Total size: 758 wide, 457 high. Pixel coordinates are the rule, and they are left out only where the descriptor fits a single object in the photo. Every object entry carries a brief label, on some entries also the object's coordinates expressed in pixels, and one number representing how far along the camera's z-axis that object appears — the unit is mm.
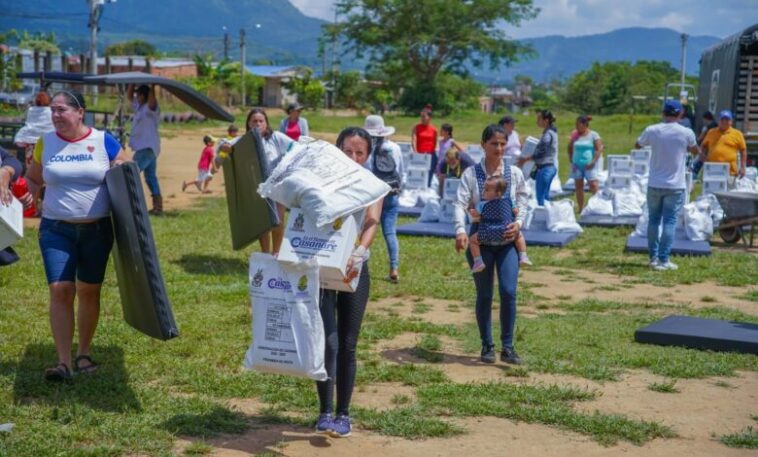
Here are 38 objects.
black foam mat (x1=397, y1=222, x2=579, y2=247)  14125
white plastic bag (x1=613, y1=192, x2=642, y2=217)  16203
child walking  19906
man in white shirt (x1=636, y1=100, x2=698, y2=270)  11523
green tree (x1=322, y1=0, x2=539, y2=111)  72625
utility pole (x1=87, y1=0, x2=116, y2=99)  43875
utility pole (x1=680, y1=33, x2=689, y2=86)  74625
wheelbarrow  13789
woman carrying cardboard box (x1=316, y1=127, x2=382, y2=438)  5715
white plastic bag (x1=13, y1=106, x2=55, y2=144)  14266
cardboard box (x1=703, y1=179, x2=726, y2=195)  15680
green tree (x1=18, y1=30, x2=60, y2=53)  83000
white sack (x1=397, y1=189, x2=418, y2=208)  17812
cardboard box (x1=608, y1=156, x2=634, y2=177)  17172
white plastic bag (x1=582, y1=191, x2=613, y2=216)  16297
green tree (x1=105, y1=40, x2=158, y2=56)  128625
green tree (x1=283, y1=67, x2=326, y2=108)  74000
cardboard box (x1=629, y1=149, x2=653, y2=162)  18916
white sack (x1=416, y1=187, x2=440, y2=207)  17781
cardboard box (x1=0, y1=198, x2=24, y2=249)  6590
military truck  21391
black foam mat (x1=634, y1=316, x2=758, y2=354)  8070
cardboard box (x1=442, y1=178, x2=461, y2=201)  15297
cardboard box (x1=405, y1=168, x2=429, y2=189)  18188
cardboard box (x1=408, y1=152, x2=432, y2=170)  18250
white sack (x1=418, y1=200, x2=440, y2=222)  15828
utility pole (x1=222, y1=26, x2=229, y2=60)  101300
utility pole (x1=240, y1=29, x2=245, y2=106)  75812
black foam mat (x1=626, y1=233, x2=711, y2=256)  13211
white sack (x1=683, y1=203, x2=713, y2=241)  14156
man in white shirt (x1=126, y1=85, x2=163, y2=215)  15000
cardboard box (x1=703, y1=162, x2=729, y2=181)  15664
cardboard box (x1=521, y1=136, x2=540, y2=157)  15707
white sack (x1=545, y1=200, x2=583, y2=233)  14945
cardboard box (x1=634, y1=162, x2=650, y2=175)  18656
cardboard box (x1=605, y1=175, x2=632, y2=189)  17047
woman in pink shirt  15352
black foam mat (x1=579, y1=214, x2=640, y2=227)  15969
